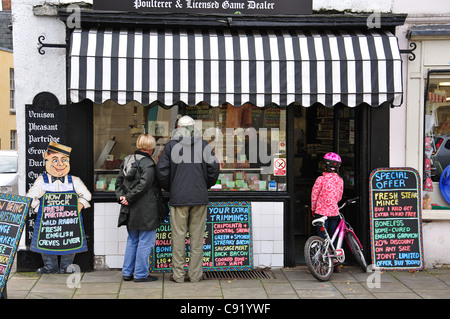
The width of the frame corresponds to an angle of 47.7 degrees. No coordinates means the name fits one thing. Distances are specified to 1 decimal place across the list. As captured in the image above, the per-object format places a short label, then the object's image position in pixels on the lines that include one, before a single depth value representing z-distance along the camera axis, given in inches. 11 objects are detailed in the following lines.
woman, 257.4
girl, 279.7
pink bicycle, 265.6
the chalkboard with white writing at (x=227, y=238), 284.4
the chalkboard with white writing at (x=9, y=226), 222.1
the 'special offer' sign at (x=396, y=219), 285.7
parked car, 464.4
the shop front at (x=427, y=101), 296.7
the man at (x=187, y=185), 259.8
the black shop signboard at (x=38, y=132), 278.5
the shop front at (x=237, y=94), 262.7
